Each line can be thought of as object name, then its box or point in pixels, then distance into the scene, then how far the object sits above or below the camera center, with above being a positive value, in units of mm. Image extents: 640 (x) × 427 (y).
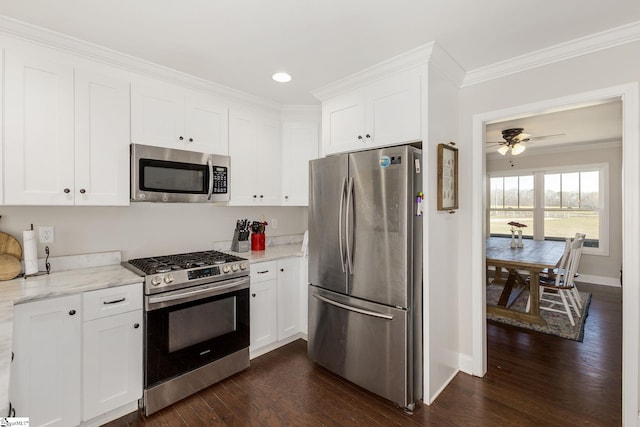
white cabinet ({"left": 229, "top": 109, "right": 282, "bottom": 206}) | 2994 +573
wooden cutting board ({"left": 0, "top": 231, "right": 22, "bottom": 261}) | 2051 -214
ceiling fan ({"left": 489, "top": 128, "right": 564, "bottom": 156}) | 4141 +1027
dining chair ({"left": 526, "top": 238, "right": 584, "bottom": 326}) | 3719 -782
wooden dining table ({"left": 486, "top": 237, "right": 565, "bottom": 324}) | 3559 -578
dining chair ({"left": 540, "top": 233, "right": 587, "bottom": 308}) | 3793 -864
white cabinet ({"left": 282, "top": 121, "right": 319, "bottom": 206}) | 3422 +634
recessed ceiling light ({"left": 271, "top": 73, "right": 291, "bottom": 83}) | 2569 +1162
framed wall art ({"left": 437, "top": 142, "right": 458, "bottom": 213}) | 2293 +281
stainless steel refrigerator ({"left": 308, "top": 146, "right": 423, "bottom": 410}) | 2119 -415
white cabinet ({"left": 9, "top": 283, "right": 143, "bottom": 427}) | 1679 -849
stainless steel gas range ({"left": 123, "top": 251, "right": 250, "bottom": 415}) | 2098 -818
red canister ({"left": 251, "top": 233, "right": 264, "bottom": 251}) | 3312 -303
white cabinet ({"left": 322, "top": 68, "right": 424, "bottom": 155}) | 2240 +797
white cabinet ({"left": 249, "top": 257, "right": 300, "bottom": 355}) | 2789 -843
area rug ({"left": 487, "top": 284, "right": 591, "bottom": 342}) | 3352 -1288
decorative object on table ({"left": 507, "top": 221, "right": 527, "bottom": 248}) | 4691 -439
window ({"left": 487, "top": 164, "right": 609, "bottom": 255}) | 5543 +204
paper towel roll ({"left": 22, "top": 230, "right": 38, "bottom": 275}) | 2043 -248
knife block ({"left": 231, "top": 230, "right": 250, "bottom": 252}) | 3186 -313
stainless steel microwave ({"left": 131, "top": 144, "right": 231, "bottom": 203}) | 2354 +322
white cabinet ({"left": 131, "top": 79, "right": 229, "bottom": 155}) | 2385 +805
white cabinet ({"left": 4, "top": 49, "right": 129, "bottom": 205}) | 1891 +540
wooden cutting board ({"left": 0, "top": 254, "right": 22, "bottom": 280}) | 1981 -342
